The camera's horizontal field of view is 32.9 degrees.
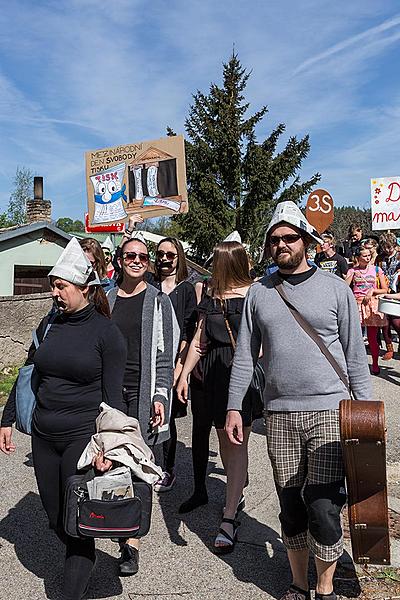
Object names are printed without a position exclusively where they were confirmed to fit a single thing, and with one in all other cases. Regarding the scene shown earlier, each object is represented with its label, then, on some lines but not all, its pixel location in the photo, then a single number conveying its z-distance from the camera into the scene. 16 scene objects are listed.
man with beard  3.26
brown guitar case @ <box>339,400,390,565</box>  3.01
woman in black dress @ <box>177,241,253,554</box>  4.38
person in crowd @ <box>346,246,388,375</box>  9.41
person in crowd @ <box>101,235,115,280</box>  7.07
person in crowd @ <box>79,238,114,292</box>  5.44
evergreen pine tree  33.06
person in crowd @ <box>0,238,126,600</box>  3.41
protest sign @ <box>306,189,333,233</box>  10.89
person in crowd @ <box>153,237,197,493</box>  5.25
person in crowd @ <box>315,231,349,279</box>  10.45
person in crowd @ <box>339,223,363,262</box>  12.18
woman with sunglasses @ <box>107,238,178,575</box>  4.12
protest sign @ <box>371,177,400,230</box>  14.14
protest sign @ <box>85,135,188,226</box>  9.14
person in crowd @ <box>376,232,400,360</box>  10.09
